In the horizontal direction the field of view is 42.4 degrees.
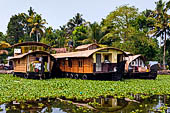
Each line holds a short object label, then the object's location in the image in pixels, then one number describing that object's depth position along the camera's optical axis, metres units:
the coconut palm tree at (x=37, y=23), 40.99
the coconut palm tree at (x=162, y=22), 34.19
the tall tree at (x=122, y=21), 31.80
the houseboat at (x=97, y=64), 18.31
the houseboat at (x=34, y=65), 19.12
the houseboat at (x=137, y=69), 20.56
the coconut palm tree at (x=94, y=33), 36.53
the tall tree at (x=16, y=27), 48.44
